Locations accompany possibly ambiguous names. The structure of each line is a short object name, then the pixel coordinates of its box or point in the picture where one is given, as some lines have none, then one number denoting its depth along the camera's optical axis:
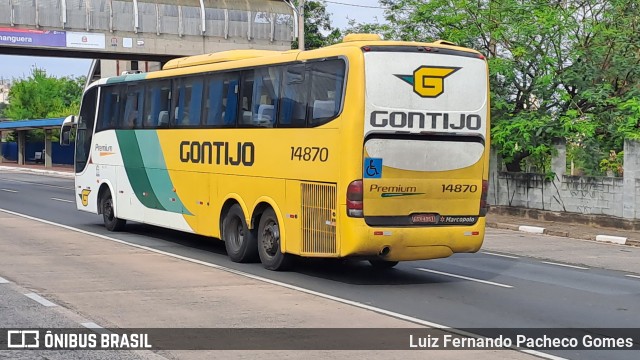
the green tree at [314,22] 54.78
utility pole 35.66
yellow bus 13.23
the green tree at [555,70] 26.38
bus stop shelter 71.71
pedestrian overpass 45.28
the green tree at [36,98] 105.25
